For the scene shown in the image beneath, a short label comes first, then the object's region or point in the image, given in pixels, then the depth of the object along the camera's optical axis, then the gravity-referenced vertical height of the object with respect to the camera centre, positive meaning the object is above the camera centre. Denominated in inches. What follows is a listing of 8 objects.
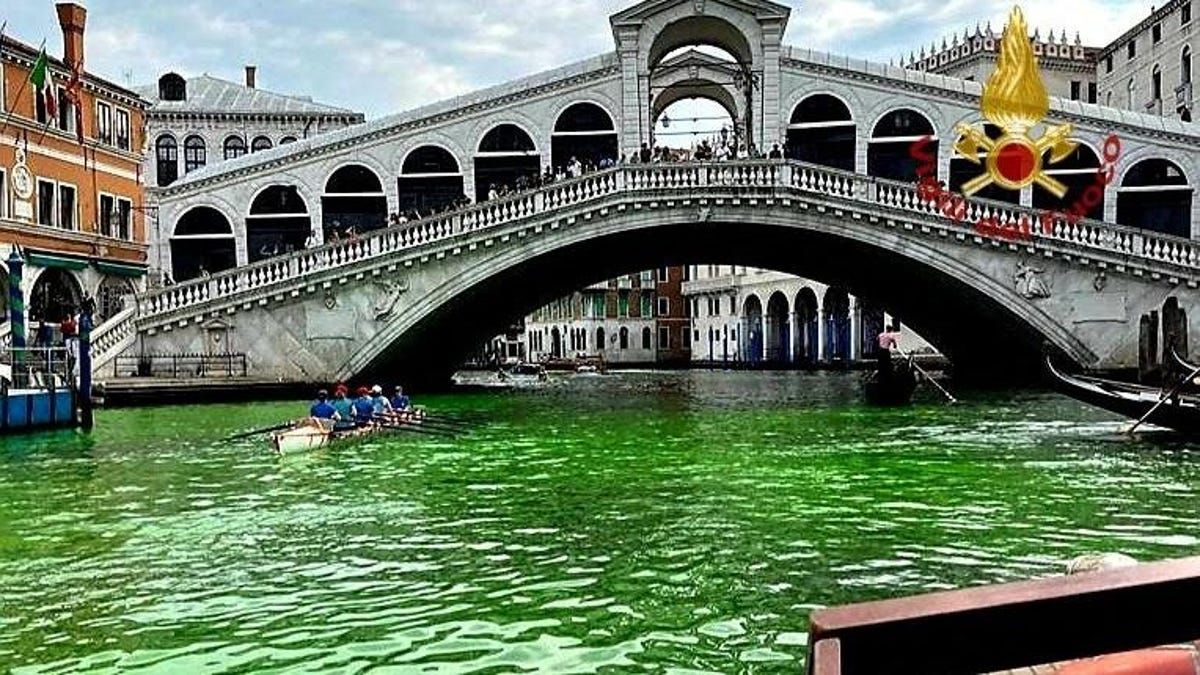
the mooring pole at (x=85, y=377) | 691.4 +1.0
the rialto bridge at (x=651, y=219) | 900.6 +116.5
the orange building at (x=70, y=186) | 987.3 +173.3
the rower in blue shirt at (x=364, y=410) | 648.7 -21.1
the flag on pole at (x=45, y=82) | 937.5 +240.0
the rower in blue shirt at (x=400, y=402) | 716.7 -18.7
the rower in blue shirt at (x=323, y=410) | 611.2 -19.2
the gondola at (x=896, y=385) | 869.2 -19.5
